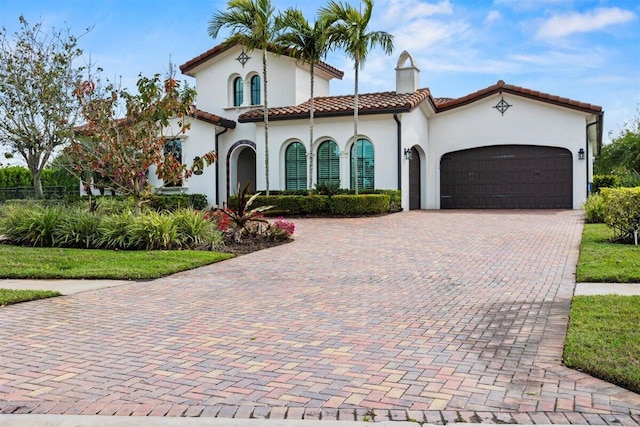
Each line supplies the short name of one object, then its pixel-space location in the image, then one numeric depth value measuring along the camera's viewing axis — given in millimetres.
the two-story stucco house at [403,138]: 22578
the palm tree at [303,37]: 20531
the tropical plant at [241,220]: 14242
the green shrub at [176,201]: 22641
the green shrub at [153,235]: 13008
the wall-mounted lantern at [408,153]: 22275
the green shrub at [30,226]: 13938
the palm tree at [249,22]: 20781
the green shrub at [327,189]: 20391
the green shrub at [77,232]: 13633
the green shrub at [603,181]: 25594
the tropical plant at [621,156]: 32750
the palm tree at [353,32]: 19844
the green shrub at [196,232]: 13352
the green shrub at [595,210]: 16750
